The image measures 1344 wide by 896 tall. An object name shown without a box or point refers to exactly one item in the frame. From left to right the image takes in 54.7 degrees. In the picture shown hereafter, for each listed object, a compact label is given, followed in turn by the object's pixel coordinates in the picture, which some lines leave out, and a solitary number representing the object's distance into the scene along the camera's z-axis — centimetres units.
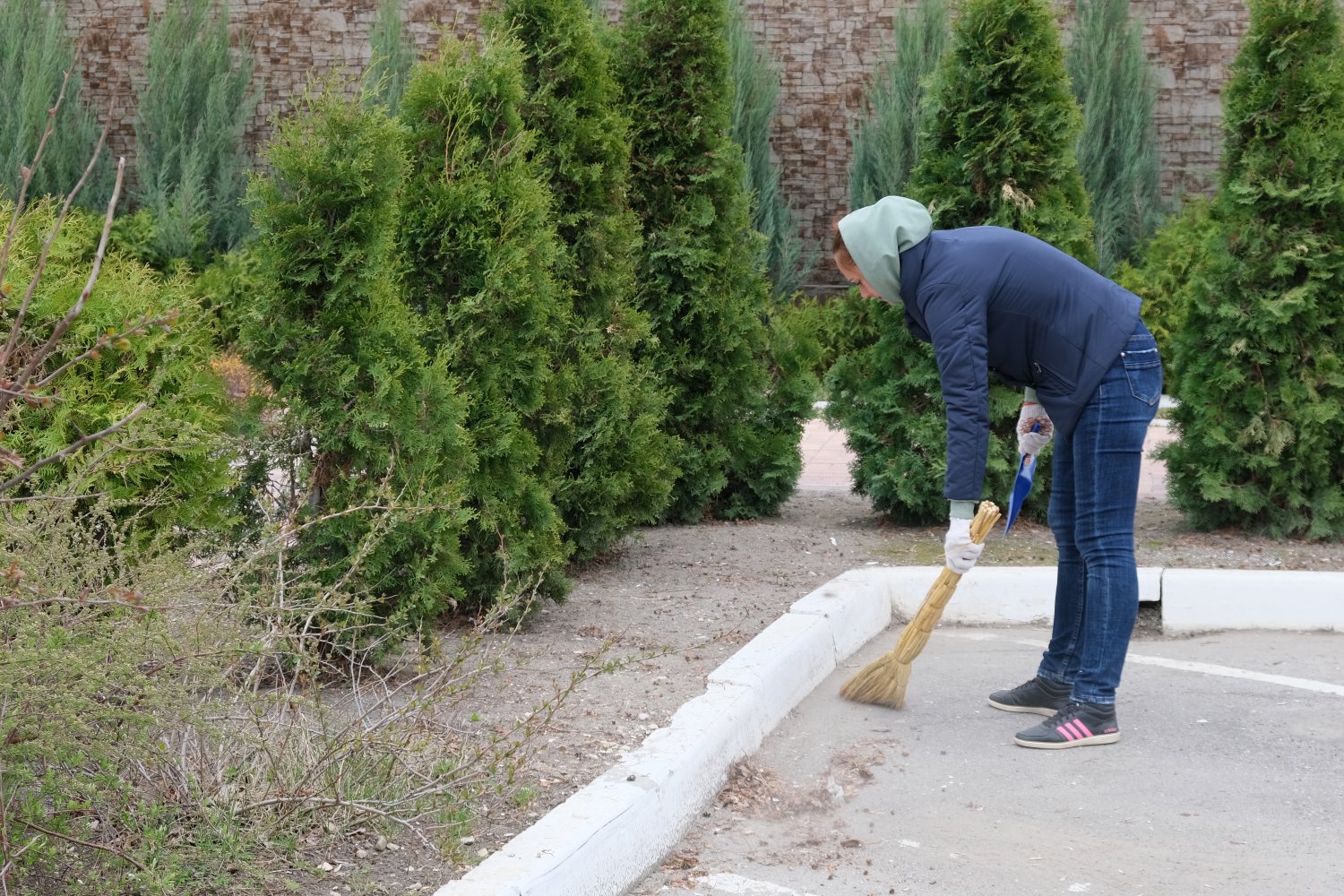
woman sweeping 403
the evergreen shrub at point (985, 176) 670
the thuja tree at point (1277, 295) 654
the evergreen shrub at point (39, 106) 1277
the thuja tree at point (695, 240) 694
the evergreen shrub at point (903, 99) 1373
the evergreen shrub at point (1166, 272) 1205
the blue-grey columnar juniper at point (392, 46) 1371
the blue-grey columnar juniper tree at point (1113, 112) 1373
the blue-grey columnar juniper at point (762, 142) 1391
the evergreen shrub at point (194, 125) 1335
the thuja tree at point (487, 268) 479
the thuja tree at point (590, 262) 573
